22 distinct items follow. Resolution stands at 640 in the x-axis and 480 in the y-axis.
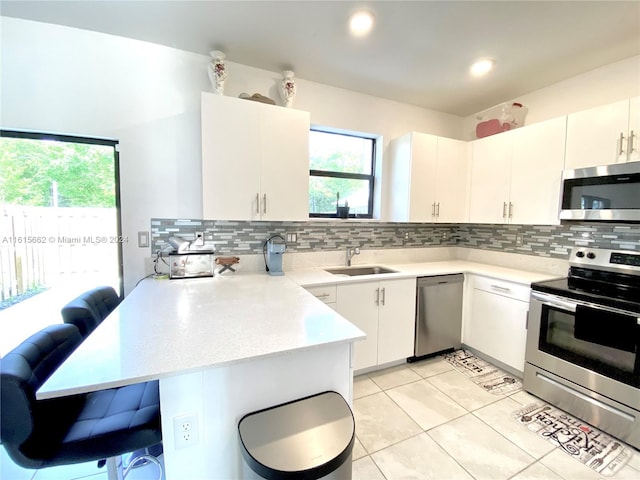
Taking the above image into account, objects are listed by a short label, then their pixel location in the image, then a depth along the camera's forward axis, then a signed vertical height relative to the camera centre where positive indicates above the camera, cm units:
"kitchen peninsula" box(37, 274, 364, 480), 92 -51
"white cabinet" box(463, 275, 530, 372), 229 -88
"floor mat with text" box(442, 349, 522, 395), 224 -136
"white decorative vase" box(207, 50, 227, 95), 206 +116
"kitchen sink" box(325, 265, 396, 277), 269 -50
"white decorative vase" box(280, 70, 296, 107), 230 +115
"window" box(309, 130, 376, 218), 274 +51
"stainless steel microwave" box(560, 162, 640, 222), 184 +24
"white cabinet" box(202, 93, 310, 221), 198 +47
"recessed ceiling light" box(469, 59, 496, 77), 218 +132
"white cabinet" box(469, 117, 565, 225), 230 +47
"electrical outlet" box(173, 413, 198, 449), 99 -79
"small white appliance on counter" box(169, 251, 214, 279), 208 -36
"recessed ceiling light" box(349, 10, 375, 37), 167 +130
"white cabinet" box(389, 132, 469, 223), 275 +48
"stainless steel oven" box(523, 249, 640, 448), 167 -81
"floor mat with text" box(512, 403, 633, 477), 157 -138
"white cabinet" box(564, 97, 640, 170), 188 +68
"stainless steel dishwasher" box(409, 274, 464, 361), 257 -90
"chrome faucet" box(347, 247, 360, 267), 282 -33
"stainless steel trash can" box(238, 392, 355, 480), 87 -78
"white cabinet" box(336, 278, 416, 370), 229 -84
